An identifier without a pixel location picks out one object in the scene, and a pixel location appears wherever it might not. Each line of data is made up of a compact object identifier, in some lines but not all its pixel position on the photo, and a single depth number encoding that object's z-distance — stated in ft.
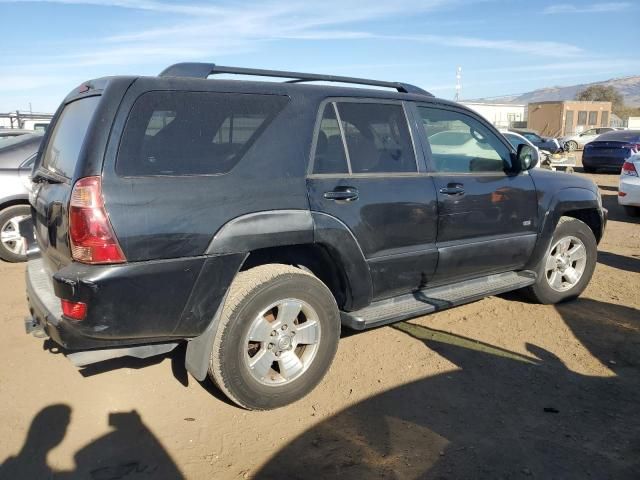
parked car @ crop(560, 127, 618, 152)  98.22
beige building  143.23
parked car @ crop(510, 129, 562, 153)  77.05
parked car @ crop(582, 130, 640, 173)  56.03
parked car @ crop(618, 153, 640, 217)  29.60
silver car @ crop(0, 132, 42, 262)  21.57
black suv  9.30
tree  255.50
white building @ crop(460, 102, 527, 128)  164.45
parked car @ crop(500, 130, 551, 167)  48.01
